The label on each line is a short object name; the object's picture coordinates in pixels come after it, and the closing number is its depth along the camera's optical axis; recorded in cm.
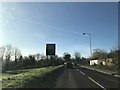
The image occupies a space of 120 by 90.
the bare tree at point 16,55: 4037
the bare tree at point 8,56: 3555
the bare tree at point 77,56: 6403
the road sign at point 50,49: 2049
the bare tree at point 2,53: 3556
